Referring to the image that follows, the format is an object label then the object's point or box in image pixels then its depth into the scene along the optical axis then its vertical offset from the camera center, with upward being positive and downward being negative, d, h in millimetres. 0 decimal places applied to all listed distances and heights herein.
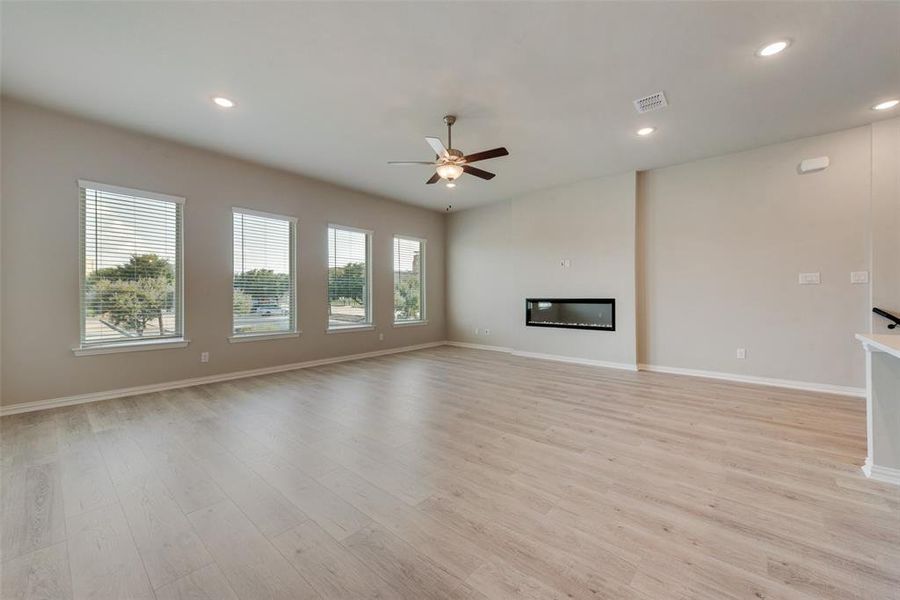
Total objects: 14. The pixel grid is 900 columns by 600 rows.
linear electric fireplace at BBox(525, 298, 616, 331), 5535 -205
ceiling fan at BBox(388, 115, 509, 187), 3340 +1434
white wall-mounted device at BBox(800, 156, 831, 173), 4008 +1582
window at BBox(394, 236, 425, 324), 7137 +473
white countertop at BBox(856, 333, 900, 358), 1909 -266
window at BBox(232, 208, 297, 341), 4879 +423
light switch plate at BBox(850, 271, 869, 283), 3855 +244
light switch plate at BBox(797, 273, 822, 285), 4094 +237
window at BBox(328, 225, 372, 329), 5961 +457
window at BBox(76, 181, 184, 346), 3771 +448
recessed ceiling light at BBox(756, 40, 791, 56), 2543 +1882
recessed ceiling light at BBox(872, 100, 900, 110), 3345 +1901
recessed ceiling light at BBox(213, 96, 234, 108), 3281 +1953
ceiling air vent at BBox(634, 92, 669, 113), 3217 +1894
